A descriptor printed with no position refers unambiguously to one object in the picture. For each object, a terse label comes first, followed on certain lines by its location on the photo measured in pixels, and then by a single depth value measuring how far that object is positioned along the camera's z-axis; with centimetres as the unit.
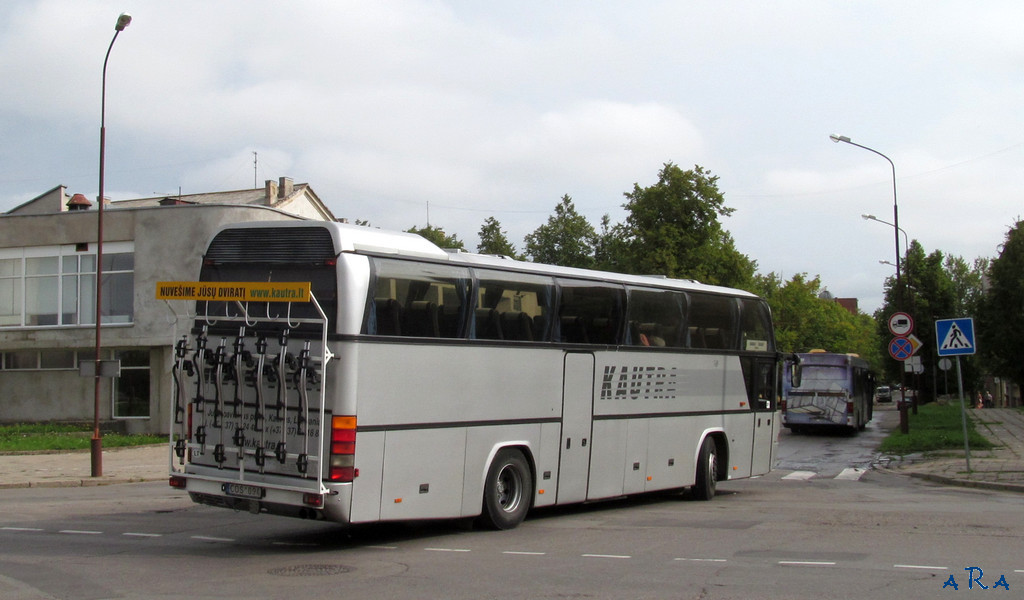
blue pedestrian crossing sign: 2039
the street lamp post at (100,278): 2105
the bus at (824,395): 3475
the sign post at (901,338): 2800
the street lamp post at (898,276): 3325
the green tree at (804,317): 8328
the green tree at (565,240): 9038
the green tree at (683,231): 5634
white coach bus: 1020
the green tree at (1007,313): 5431
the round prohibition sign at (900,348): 2814
